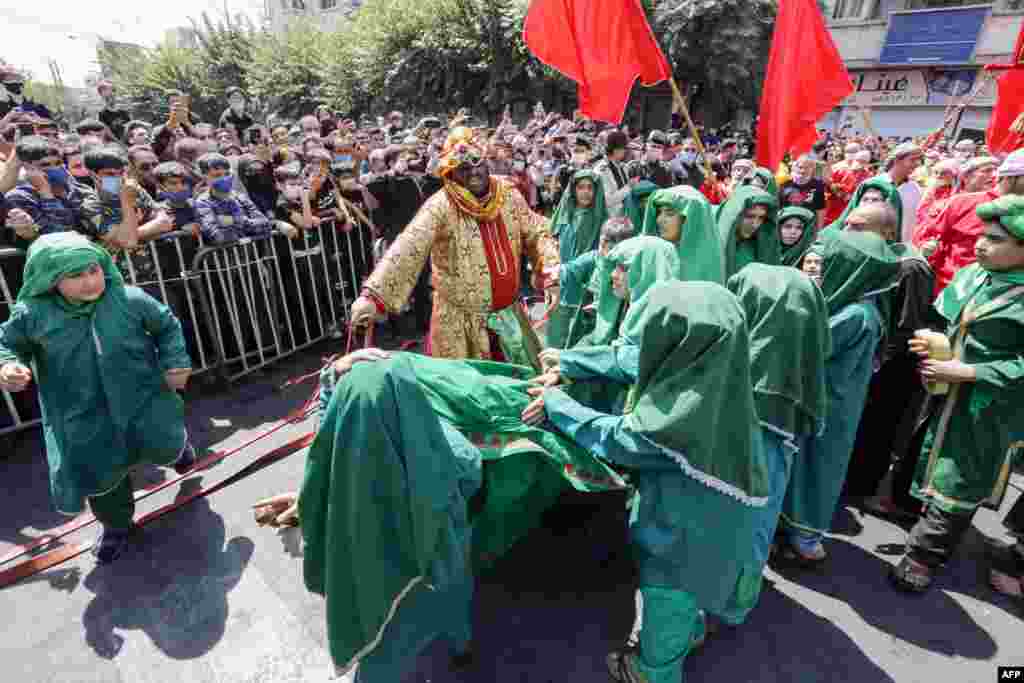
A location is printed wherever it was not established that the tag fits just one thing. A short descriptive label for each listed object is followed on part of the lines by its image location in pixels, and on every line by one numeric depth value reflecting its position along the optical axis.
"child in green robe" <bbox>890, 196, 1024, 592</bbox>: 2.52
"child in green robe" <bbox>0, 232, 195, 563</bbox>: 2.62
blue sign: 21.17
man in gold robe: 2.89
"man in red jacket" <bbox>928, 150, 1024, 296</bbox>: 4.37
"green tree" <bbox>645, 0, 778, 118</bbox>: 18.69
